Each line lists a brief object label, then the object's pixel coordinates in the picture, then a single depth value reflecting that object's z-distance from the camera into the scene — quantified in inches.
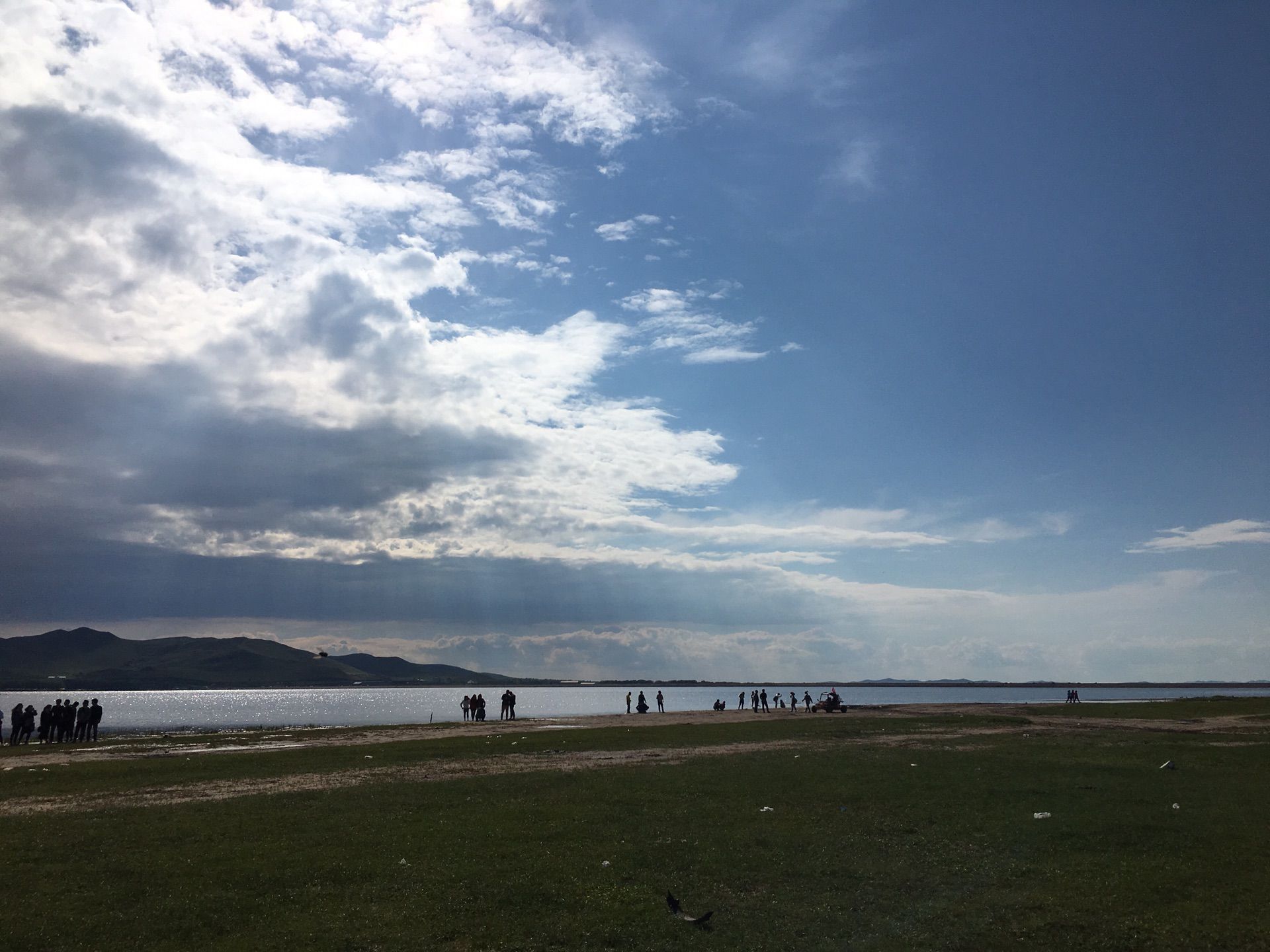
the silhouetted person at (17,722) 2009.1
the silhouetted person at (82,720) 2076.8
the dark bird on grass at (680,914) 534.6
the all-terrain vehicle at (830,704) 2847.0
